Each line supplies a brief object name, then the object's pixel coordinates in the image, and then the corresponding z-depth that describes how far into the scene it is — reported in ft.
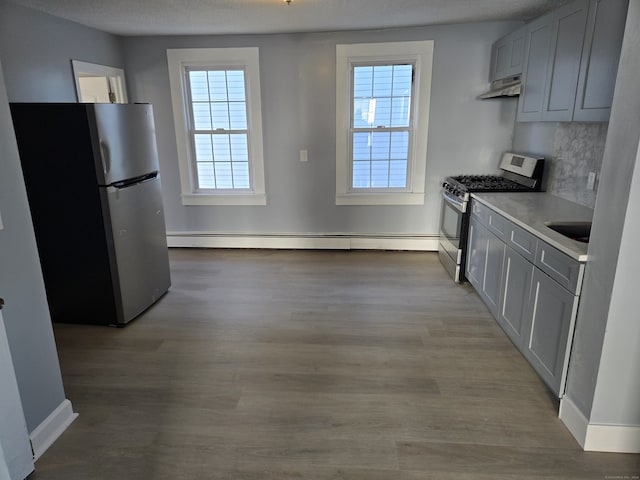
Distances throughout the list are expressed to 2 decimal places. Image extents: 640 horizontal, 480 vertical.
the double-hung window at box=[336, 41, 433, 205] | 13.96
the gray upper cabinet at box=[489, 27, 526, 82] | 11.19
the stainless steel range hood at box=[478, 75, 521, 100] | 11.46
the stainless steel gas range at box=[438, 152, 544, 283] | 11.78
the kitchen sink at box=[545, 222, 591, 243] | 8.14
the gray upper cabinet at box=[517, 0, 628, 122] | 7.46
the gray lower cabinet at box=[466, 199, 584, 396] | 6.66
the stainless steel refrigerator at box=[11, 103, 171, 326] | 8.94
